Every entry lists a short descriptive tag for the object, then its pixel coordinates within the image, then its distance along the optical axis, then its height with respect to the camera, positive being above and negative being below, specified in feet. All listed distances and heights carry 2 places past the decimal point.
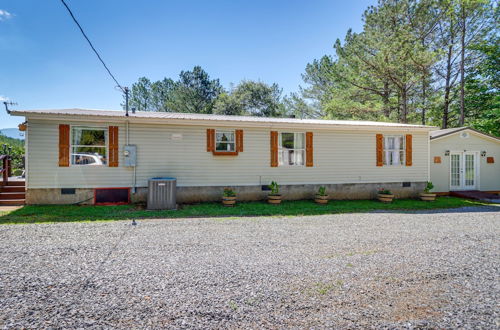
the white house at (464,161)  36.37 +1.00
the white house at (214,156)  24.95 +1.22
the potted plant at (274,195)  28.19 -3.33
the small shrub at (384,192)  30.92 -3.15
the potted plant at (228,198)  26.68 -3.46
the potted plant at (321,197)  28.73 -3.57
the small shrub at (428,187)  32.48 -2.64
